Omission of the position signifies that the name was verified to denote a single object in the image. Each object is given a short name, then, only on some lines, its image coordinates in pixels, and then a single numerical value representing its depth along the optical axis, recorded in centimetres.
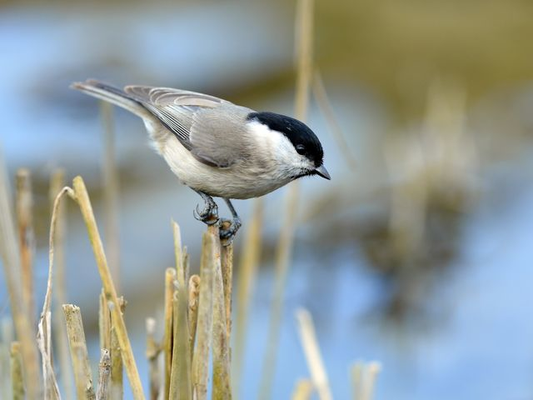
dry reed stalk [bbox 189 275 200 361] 559
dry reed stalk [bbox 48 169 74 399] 673
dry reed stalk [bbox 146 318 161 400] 619
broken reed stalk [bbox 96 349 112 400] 535
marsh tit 702
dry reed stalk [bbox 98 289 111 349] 577
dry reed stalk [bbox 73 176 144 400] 547
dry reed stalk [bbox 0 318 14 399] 563
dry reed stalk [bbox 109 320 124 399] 563
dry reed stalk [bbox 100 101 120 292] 771
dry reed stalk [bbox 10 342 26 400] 512
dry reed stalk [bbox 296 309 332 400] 743
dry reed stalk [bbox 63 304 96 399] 512
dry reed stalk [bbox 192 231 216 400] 491
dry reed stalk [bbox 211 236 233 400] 553
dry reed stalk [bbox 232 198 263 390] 763
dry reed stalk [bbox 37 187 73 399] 532
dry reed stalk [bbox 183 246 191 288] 550
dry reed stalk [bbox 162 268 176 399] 567
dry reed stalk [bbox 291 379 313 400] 636
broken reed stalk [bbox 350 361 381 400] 645
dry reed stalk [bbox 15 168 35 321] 574
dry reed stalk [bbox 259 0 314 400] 734
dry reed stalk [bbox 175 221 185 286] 543
